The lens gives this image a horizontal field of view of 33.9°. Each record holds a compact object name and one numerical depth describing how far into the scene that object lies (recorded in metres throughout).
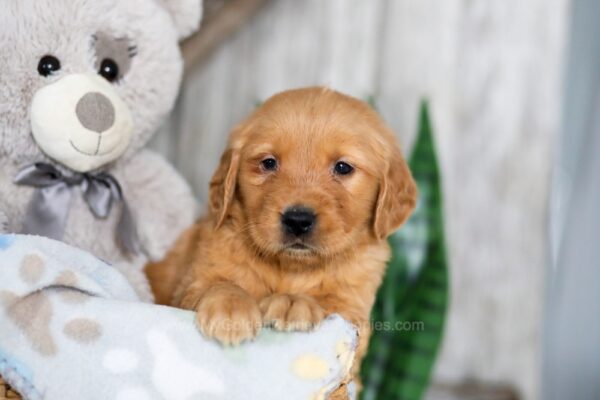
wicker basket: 0.63
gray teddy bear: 0.74
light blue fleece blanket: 0.60
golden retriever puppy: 0.71
